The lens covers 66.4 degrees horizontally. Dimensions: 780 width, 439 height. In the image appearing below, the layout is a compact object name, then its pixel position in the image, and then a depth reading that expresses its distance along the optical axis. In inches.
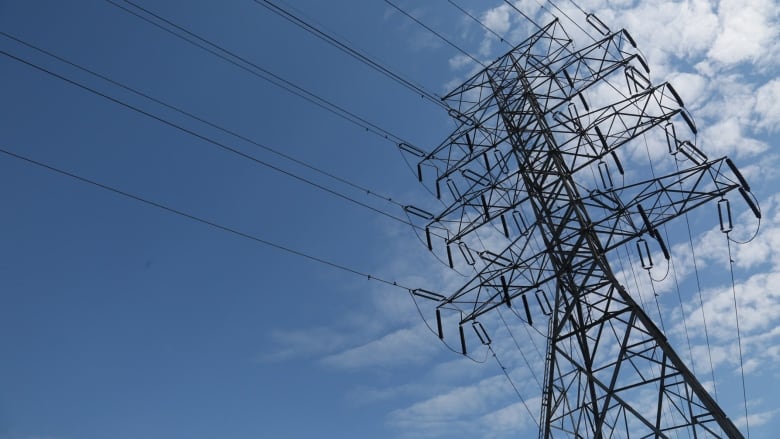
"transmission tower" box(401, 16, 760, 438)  428.8
